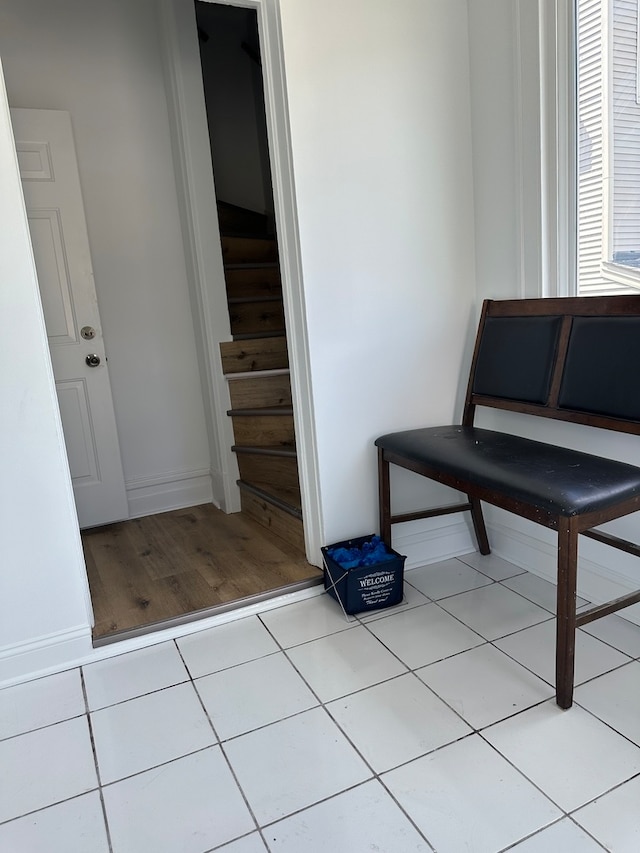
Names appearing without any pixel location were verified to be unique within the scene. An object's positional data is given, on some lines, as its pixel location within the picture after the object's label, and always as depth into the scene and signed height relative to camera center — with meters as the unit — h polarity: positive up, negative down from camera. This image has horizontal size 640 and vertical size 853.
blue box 2.03 -0.96
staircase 2.72 -0.41
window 1.78 +0.40
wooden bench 1.52 -0.50
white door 2.67 +0.06
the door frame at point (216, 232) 2.04 +0.30
